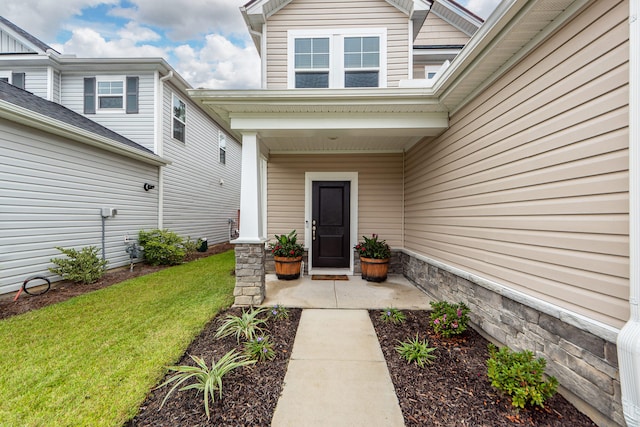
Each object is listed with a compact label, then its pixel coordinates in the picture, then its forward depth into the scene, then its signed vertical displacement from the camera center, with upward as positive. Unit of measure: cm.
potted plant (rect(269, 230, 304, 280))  482 -85
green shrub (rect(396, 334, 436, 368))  222 -126
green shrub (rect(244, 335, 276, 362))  229 -127
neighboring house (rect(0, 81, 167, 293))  389 +47
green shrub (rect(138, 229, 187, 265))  613 -87
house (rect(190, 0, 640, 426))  153 +57
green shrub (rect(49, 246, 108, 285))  437 -97
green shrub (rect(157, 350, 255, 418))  174 -121
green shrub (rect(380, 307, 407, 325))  304 -126
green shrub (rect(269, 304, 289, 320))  316 -126
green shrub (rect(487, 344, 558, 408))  162 -109
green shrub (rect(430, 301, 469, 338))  260 -110
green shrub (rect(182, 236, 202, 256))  701 -101
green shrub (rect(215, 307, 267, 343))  263 -123
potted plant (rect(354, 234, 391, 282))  479 -87
